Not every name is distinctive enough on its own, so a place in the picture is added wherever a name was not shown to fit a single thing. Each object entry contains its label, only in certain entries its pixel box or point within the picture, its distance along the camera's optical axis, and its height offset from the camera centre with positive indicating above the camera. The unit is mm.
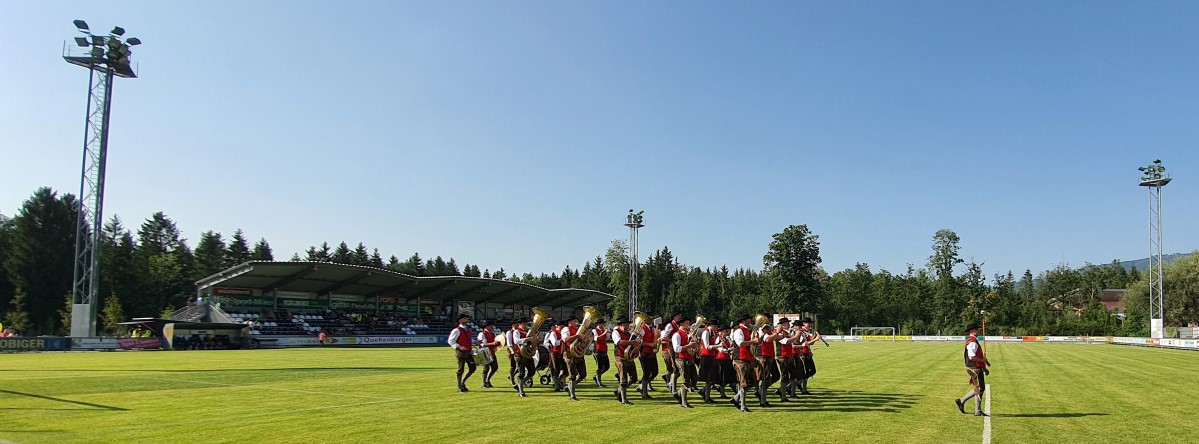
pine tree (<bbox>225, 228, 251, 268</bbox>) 109812 +2625
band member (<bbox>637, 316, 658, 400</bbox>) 15641 -1726
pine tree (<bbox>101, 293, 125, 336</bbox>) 66125 -4242
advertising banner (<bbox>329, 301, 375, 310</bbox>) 62281 -2975
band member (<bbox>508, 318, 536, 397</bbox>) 16750 -1897
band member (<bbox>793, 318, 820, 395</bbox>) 16672 -1794
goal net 86162 -6358
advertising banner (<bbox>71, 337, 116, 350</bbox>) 43000 -4434
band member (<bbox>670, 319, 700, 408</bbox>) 14625 -1618
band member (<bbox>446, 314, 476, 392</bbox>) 16953 -1601
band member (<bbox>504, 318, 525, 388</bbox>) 18391 -1782
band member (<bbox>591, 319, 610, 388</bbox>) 17078 -1744
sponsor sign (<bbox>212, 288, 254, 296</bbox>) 54031 -1702
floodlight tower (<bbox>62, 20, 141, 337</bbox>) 44000 +8452
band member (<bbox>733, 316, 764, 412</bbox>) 13955 -1569
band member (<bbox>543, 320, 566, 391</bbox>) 17109 -1839
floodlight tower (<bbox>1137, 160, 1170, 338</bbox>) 59031 +7459
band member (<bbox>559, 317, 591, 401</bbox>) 15812 -1888
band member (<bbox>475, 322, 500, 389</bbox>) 17844 -1687
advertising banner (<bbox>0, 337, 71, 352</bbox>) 40438 -4332
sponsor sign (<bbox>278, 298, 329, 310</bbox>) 58691 -2702
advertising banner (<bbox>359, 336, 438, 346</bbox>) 56156 -5321
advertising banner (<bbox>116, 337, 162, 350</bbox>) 43812 -4490
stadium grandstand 54000 -2380
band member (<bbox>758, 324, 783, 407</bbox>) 14727 -1764
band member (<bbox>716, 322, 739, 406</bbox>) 14734 -1736
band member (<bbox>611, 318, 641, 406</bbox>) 14969 -1720
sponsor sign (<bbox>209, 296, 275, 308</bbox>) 54262 -2481
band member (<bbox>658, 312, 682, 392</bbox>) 15844 -1577
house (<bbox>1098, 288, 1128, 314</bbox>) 119038 -2510
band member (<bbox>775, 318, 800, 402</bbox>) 15773 -1747
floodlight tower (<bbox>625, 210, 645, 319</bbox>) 66712 +3253
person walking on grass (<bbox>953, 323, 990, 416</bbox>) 12938 -1466
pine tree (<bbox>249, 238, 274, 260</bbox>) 112438 +2562
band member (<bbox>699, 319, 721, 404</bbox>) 14688 -1589
